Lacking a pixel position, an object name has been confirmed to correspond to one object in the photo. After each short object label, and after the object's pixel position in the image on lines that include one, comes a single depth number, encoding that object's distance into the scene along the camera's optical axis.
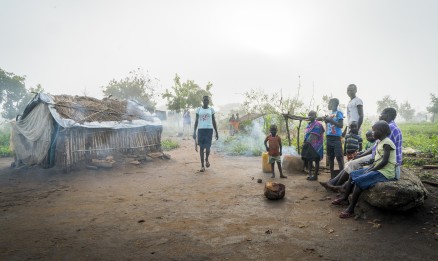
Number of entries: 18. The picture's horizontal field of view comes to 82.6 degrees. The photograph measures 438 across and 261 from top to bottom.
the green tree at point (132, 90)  33.53
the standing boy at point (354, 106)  5.43
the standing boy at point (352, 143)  6.02
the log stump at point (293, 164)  7.02
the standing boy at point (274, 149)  6.54
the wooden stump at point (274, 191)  4.63
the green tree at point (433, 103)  45.03
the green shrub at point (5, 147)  12.76
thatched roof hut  8.04
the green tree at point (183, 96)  28.44
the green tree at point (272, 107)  11.76
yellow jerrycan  7.27
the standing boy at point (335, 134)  5.63
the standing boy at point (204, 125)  7.43
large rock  3.45
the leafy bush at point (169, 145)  14.15
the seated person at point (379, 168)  3.62
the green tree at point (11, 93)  26.84
